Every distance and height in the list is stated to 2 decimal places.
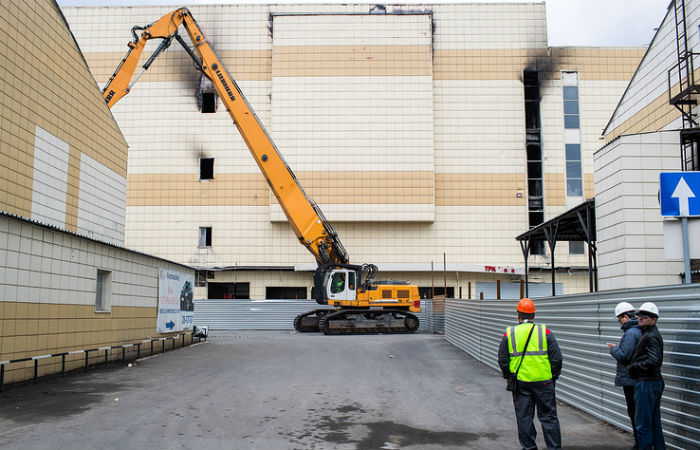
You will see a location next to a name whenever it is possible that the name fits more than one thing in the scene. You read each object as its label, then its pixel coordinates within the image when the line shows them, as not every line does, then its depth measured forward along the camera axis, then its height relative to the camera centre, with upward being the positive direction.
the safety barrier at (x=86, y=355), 10.33 -1.54
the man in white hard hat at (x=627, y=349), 6.21 -0.62
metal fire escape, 14.01 +4.96
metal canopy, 16.18 +2.20
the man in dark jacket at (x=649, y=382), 5.96 -0.93
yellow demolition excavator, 23.02 +2.32
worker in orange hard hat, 6.14 -0.89
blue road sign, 6.34 +1.07
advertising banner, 18.86 -0.45
